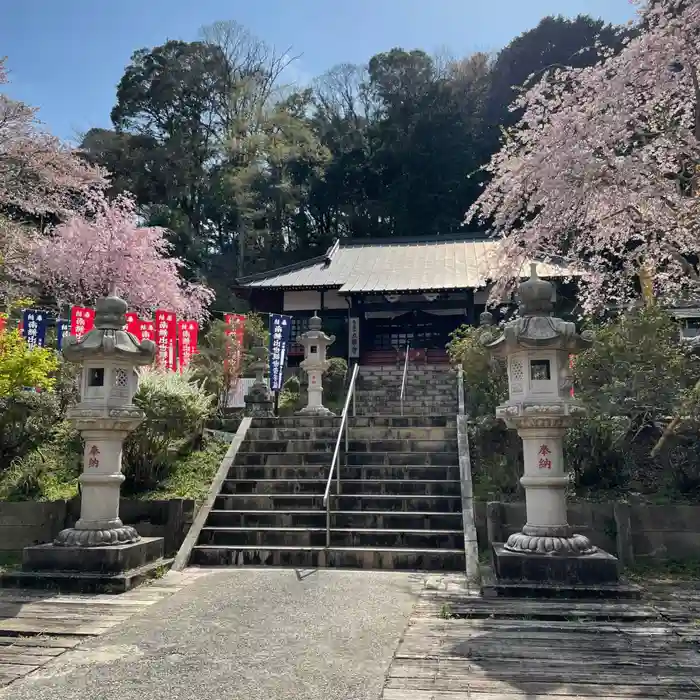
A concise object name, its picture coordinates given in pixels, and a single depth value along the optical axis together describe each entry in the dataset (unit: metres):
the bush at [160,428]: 9.35
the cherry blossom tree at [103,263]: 20.31
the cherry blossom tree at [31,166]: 17.98
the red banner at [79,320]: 13.53
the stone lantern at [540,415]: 6.44
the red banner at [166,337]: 14.56
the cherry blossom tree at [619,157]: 8.42
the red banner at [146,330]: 14.45
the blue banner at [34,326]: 13.34
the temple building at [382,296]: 22.88
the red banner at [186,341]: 15.10
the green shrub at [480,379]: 10.97
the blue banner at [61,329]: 14.11
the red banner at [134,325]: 14.27
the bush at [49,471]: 9.07
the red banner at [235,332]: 16.17
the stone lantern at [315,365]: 13.22
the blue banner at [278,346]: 14.11
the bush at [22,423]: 9.56
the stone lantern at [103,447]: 6.69
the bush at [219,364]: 14.82
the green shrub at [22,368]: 9.10
